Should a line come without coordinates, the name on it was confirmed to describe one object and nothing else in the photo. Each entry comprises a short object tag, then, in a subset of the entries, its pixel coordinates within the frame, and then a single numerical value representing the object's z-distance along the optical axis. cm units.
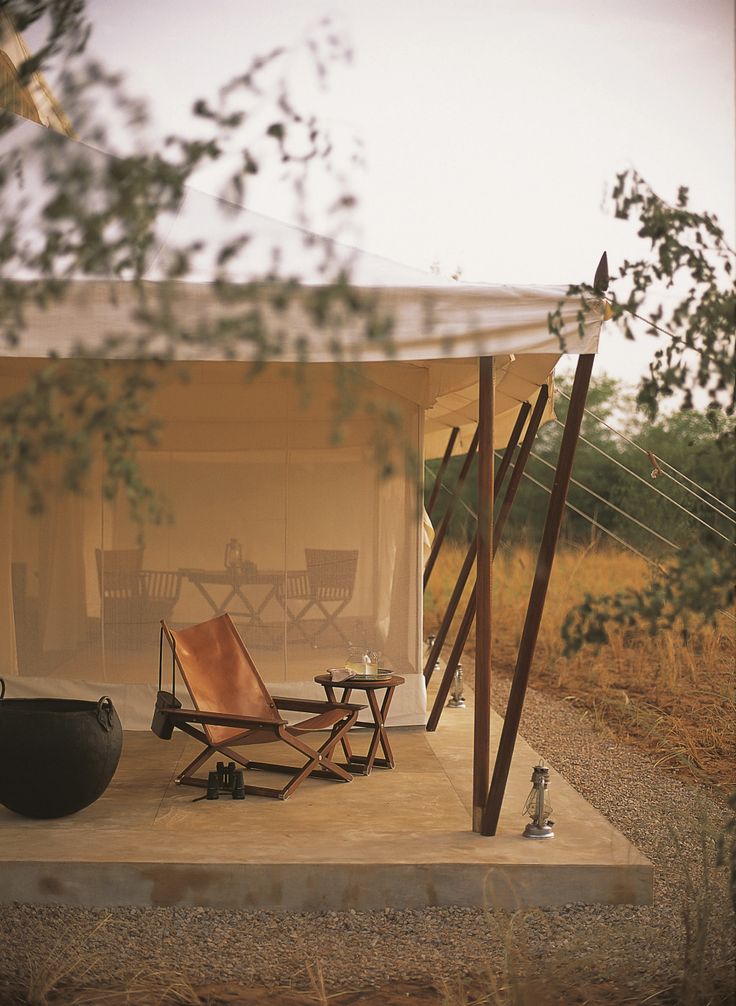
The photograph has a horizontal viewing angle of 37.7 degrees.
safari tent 640
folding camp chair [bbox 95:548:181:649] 639
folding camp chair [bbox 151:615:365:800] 468
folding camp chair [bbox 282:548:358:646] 649
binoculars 488
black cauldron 420
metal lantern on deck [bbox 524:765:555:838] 425
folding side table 527
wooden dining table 644
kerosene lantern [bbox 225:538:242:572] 647
